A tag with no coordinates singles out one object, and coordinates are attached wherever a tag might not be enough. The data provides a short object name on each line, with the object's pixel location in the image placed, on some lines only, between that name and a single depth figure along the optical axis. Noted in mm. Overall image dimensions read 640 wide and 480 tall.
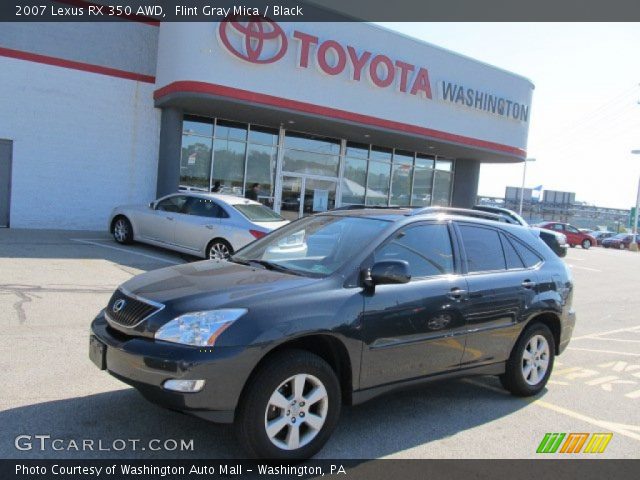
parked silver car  10695
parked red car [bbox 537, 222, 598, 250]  32594
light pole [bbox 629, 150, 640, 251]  38022
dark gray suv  3312
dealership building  14352
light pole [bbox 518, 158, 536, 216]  45800
